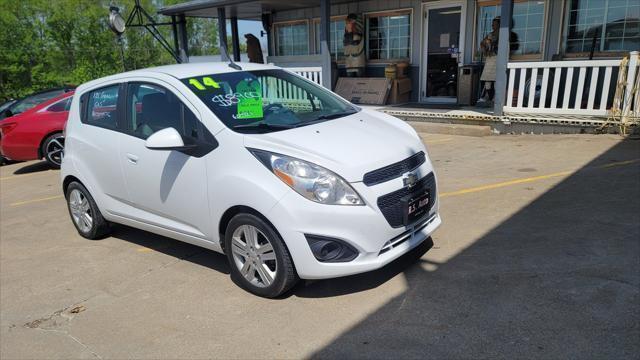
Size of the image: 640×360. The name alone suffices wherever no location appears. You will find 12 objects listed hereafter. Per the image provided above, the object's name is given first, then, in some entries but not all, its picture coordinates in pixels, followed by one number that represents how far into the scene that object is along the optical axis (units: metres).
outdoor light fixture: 13.12
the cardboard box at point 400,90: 12.23
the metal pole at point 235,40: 15.81
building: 8.73
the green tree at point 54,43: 25.48
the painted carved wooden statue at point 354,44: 12.87
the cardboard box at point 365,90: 12.41
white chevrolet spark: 3.21
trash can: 10.79
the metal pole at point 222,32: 14.07
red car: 9.73
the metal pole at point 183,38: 15.72
